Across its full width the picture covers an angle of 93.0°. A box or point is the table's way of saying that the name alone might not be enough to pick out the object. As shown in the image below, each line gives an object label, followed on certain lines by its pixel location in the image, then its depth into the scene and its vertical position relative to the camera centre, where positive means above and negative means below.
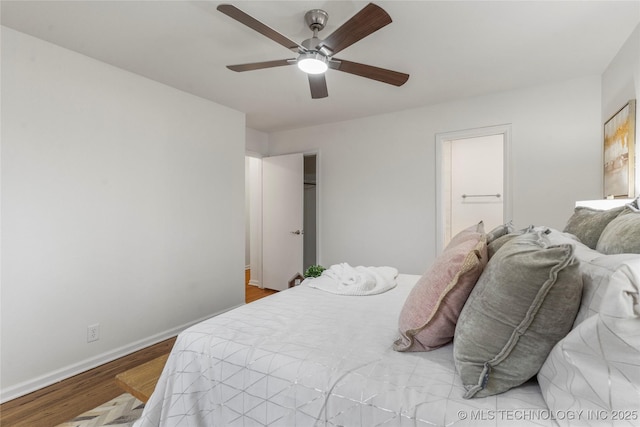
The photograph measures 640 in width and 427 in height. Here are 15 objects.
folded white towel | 2.02 -0.48
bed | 0.71 -0.54
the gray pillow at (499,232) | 1.62 -0.11
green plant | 2.63 -0.51
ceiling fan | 1.54 +0.99
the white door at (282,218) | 4.45 -0.08
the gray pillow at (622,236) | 1.04 -0.09
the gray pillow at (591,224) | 1.46 -0.06
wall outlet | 2.46 -0.98
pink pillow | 1.11 -0.33
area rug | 1.78 -1.23
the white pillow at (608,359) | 0.66 -0.35
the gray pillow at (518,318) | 0.83 -0.30
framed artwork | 2.05 +0.45
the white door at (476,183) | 4.38 +0.45
